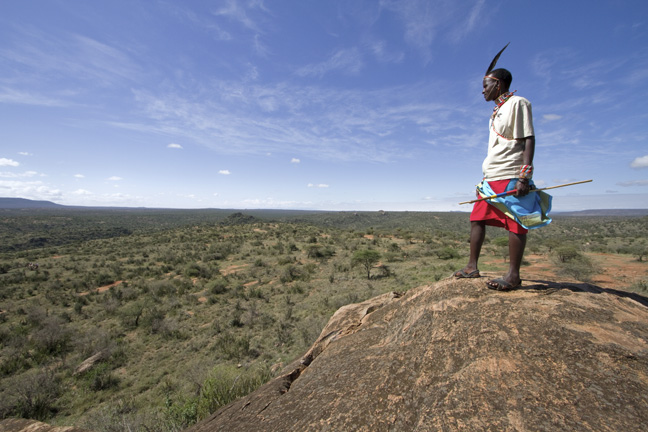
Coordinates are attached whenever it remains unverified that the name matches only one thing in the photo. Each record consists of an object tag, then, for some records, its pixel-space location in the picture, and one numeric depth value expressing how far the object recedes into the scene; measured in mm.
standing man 2730
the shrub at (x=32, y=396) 6625
